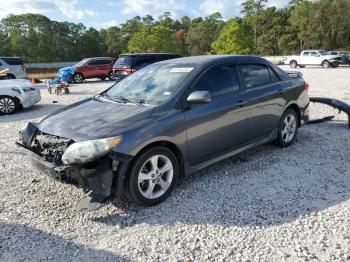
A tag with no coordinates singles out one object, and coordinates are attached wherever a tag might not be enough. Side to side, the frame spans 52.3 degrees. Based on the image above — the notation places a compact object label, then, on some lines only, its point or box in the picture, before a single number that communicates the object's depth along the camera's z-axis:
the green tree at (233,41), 50.80
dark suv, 18.83
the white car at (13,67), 19.20
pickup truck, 30.97
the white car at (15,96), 10.73
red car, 22.50
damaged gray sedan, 3.73
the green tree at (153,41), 55.44
